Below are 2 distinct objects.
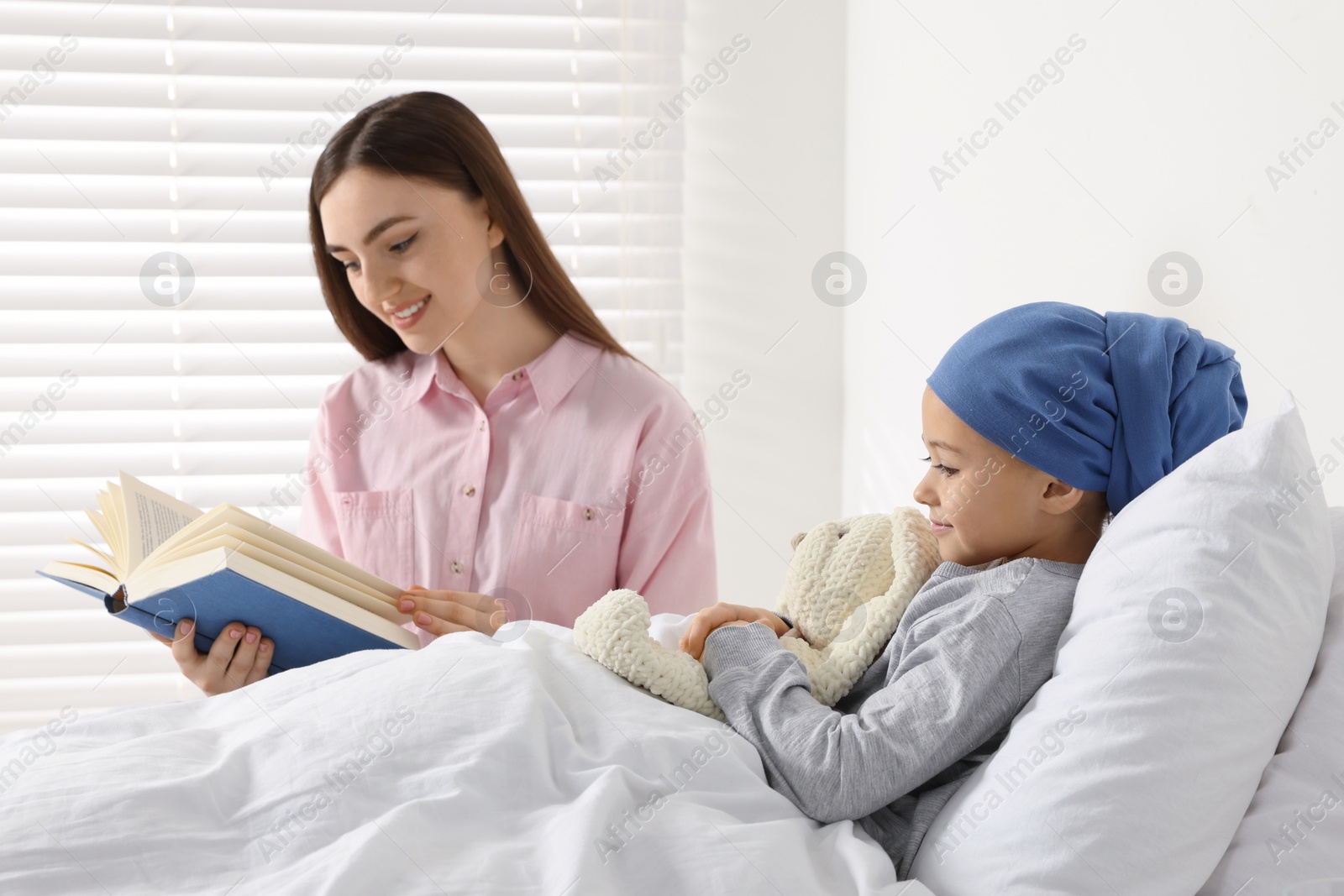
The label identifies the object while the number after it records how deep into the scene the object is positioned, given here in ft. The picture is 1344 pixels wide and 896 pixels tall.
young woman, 5.02
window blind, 7.32
